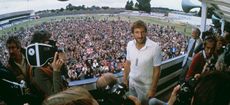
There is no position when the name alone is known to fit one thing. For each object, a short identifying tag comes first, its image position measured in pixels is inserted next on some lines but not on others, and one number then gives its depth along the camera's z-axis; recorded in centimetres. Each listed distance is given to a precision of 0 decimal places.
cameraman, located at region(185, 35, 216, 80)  172
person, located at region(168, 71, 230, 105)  85
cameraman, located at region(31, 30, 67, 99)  141
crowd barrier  281
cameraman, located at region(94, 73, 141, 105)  110
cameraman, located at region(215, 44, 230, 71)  166
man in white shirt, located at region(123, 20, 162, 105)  158
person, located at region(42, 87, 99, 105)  61
